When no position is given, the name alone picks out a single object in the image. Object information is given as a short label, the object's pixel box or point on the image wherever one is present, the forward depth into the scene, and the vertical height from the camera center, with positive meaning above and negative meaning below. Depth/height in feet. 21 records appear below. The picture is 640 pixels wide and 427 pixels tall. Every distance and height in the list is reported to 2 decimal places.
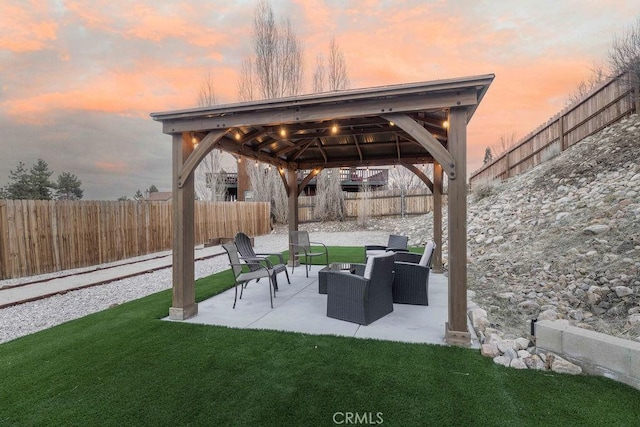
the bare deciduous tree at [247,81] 63.41 +25.21
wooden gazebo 10.08 +3.22
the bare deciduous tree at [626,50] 25.72 +13.21
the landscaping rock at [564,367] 8.05 -4.37
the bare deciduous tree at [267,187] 60.03 +3.40
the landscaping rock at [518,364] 8.40 -4.44
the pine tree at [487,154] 123.60 +18.32
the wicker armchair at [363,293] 11.77 -3.51
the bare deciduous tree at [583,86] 48.49 +19.45
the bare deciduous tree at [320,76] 63.42 +25.75
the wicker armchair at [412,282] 14.08 -3.67
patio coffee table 15.86 -3.73
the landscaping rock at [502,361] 8.61 -4.47
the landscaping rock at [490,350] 9.11 -4.40
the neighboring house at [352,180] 73.56 +5.46
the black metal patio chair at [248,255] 16.12 -2.79
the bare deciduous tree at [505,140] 89.30 +17.13
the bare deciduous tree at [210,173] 64.39 +6.79
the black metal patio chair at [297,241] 22.74 -2.71
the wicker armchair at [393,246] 21.48 -3.14
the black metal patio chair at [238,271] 14.24 -3.24
